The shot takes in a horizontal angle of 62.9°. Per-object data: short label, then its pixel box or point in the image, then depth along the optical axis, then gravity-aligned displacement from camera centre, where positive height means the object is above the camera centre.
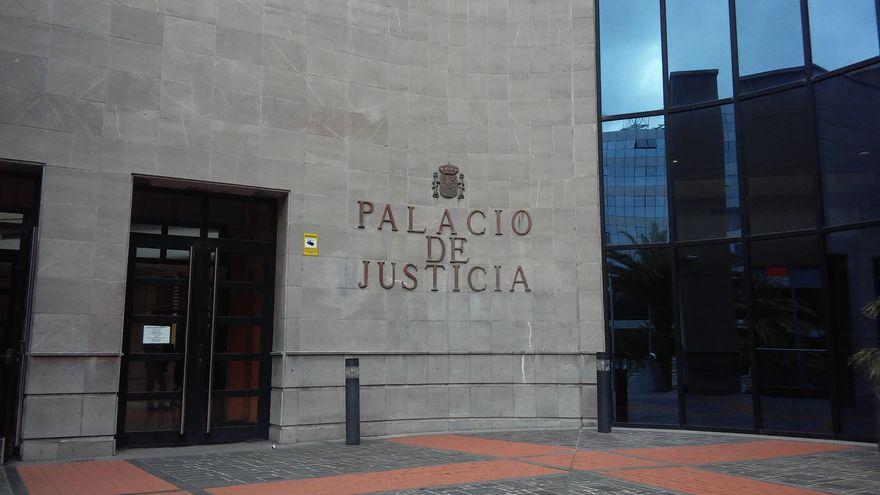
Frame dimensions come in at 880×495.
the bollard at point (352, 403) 10.30 -0.94
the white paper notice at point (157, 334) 10.05 +0.03
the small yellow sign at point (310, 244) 10.88 +1.40
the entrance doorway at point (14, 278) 8.82 +0.73
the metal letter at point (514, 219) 12.31 +2.02
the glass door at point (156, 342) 9.89 -0.08
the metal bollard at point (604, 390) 11.37 -0.81
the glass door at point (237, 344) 10.44 -0.11
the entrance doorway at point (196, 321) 10.01 +0.22
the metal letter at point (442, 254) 11.85 +1.38
